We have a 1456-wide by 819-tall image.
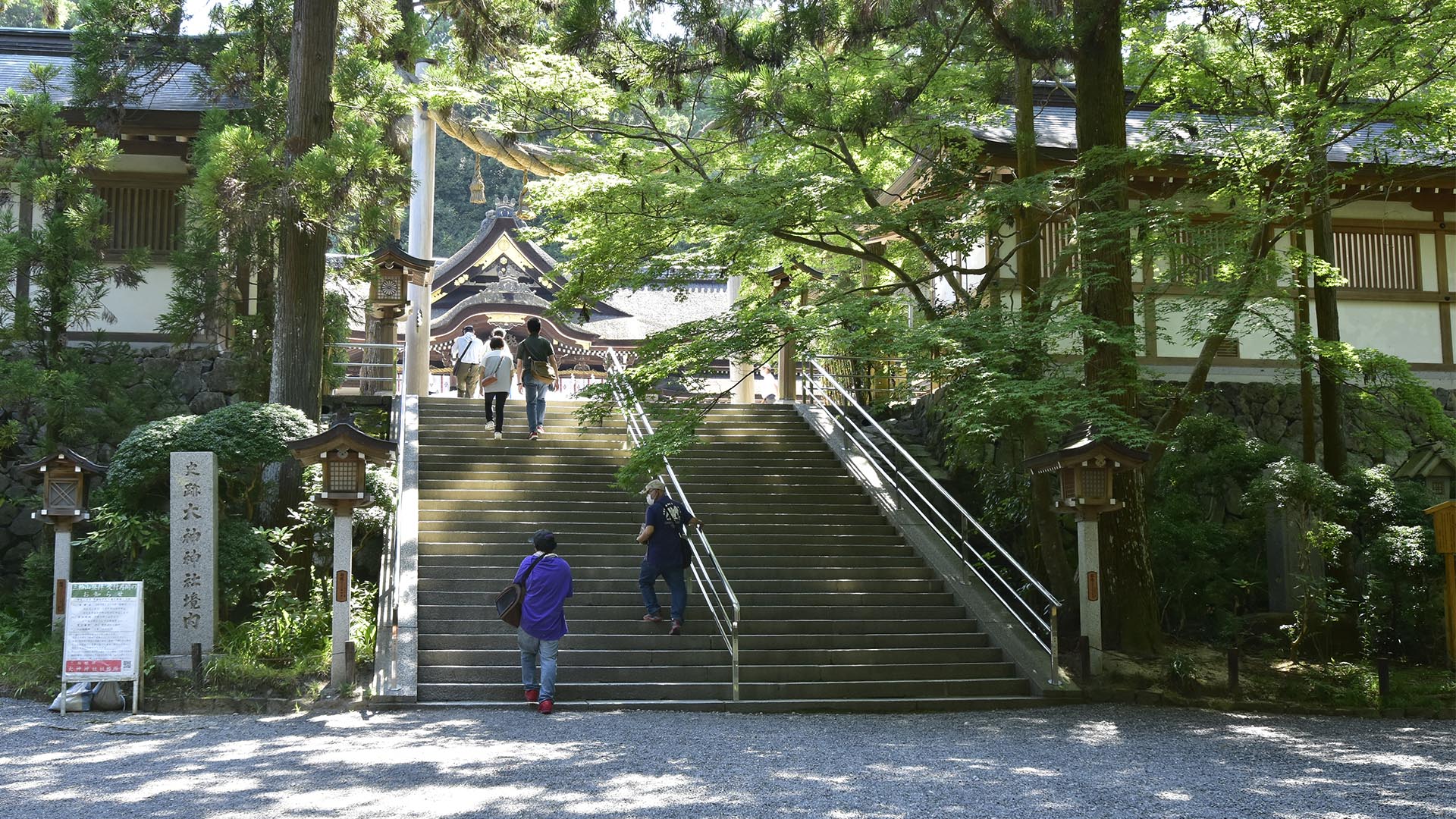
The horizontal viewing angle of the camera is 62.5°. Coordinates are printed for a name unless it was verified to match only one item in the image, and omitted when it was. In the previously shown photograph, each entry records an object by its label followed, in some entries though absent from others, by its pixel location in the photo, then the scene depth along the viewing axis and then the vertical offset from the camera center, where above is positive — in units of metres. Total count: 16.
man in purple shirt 8.46 -0.75
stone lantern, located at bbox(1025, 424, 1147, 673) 9.62 +0.05
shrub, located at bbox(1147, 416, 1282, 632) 12.00 -0.41
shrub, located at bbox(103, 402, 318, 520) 10.37 +0.51
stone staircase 9.51 -0.80
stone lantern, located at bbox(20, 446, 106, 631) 9.72 +0.05
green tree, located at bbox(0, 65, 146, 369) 12.01 +2.82
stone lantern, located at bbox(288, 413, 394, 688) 9.20 +0.20
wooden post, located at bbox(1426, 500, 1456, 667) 10.98 -0.50
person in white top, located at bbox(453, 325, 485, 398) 17.05 +1.97
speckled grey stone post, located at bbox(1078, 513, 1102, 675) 9.89 -0.73
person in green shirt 13.37 +1.45
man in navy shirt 9.85 -0.41
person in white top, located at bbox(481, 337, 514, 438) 13.38 +1.38
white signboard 8.64 -0.93
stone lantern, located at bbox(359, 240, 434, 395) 13.45 +2.49
